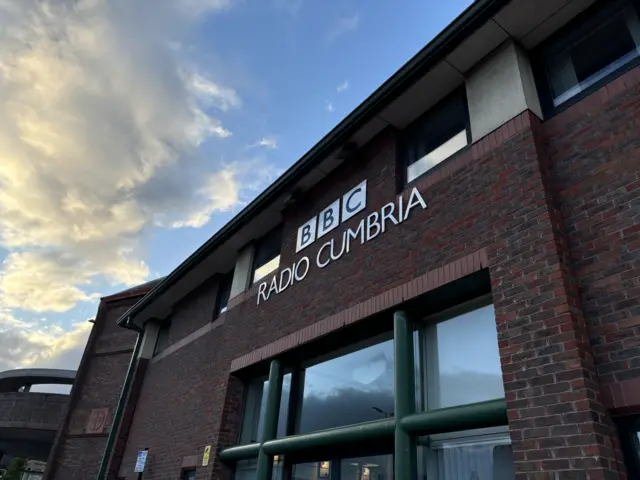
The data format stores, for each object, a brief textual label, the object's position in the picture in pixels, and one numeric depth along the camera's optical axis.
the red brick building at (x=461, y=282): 4.19
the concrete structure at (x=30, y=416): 20.69
